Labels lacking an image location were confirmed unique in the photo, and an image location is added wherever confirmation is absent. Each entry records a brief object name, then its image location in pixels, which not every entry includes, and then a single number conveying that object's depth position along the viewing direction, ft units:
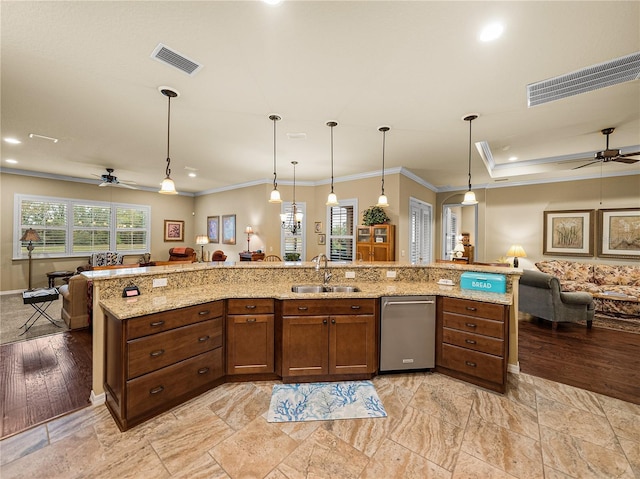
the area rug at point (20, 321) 12.41
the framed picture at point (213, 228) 28.73
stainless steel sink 10.14
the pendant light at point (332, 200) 13.70
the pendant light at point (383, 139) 12.16
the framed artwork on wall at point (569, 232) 19.56
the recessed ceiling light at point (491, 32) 6.17
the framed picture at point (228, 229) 26.95
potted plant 18.78
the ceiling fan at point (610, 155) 12.06
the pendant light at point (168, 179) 9.20
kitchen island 7.67
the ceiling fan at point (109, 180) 19.98
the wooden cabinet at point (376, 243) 18.43
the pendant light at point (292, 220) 22.65
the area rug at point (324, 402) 7.25
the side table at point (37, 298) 12.17
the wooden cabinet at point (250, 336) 8.58
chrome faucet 10.19
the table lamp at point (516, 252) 20.17
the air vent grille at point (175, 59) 7.07
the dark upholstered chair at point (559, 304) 13.89
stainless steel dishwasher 9.06
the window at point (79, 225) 21.49
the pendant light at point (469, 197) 11.16
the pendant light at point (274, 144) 11.11
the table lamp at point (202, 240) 28.39
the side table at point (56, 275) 20.87
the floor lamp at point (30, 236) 19.90
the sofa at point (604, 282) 15.35
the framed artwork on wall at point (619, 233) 18.10
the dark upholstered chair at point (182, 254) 27.02
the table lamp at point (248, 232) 24.66
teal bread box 9.29
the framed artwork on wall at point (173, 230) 30.04
